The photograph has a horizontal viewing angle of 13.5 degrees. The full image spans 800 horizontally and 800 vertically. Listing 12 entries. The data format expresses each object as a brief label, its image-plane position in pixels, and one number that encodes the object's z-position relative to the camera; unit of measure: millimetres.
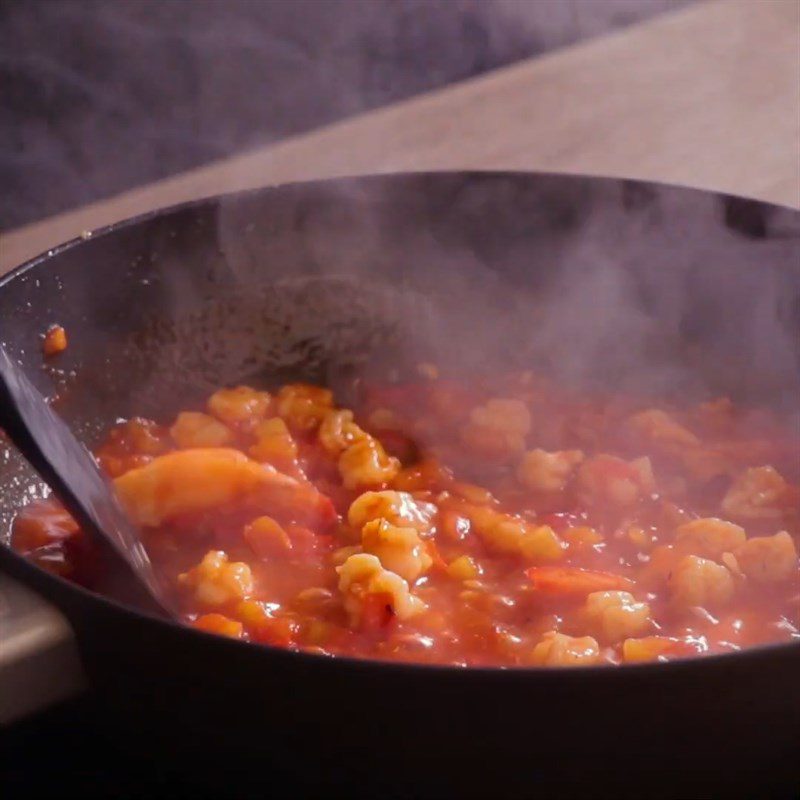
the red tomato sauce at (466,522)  921
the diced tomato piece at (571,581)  936
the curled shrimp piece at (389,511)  959
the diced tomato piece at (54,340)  974
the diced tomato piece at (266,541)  954
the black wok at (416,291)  986
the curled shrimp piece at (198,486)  953
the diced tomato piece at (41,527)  955
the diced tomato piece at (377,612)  917
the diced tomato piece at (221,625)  912
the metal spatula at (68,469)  872
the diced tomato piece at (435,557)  947
